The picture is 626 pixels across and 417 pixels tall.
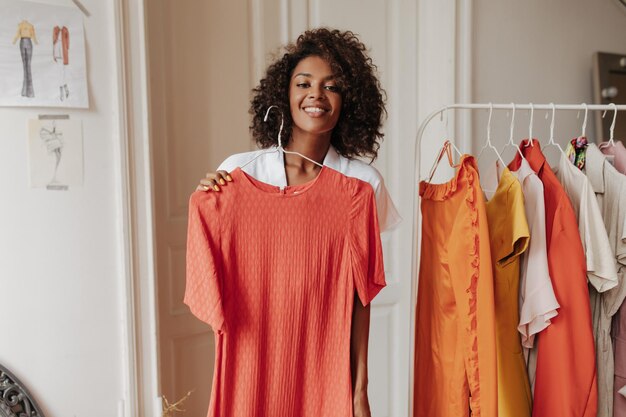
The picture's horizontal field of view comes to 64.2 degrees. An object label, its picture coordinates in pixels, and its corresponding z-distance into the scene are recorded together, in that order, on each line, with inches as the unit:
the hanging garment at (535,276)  48.8
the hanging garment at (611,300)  51.9
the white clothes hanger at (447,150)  51.1
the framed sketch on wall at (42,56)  51.5
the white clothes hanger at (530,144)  54.1
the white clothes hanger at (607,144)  54.2
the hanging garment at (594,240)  49.8
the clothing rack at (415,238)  54.1
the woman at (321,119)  42.4
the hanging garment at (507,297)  50.4
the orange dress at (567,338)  49.2
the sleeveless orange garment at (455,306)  47.4
